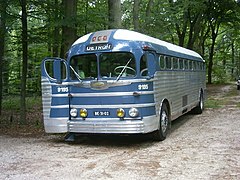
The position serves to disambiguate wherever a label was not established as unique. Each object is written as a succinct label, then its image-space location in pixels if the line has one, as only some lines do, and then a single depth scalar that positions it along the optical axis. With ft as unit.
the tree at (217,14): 101.20
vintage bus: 27.32
